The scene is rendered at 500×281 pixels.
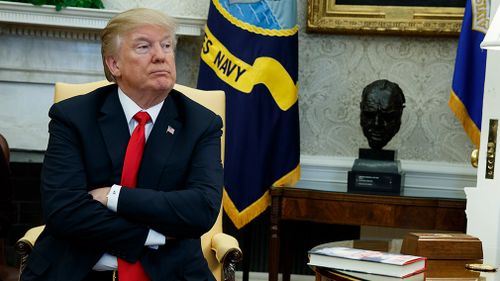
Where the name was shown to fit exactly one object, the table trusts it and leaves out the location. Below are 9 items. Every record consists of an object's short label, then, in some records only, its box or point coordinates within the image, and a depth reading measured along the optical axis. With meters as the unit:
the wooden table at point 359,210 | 3.89
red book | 2.18
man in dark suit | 2.29
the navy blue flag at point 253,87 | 4.21
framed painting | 4.43
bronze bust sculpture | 4.02
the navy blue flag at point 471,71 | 3.92
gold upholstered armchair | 2.77
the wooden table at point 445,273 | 2.24
